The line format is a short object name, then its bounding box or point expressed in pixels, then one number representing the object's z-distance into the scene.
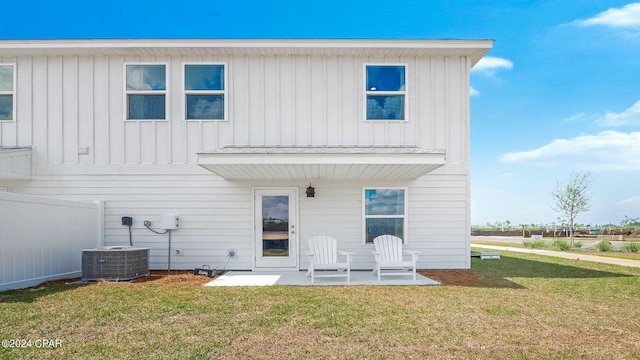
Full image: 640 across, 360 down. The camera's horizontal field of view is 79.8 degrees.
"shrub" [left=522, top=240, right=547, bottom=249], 16.12
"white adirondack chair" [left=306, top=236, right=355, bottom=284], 7.36
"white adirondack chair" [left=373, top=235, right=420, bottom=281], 7.50
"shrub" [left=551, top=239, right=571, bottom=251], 14.89
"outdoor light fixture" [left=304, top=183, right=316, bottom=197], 8.09
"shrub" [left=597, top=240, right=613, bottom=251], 14.09
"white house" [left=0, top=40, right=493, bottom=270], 8.21
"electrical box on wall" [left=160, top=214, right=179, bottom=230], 8.04
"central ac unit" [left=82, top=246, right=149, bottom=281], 6.80
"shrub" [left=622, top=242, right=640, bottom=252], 13.91
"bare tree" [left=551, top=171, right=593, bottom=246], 17.86
